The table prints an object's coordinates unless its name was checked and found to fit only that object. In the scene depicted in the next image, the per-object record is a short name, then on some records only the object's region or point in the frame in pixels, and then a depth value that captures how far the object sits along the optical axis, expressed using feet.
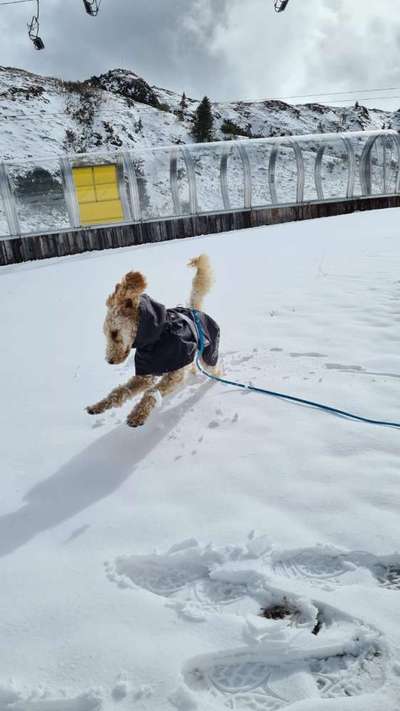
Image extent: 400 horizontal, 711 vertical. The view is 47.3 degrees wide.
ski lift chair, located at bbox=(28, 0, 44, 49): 51.80
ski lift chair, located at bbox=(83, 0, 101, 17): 41.77
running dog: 9.43
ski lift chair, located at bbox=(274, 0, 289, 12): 40.85
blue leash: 8.68
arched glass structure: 40.68
